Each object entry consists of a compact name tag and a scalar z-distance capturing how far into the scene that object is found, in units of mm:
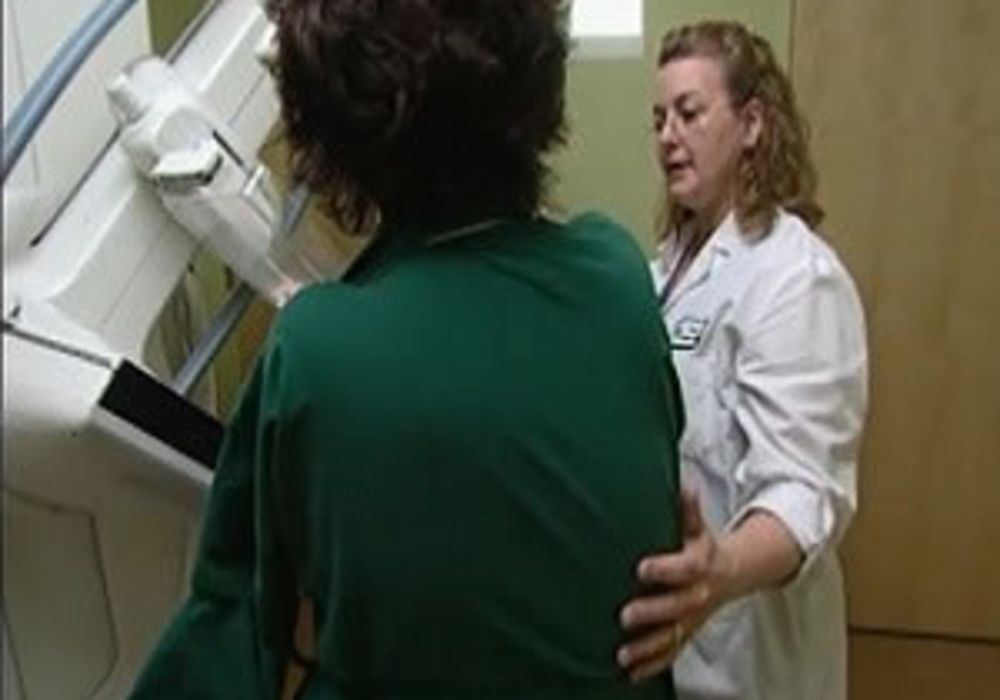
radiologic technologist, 1403
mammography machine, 1102
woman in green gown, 936
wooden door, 2504
